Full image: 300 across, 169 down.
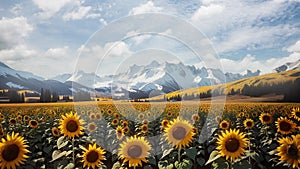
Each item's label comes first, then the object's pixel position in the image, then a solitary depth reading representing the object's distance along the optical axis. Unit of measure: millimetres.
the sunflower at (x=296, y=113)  4930
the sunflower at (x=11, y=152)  3078
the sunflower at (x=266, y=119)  5152
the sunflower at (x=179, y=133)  3453
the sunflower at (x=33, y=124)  5721
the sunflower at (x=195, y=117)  6422
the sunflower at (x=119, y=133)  5387
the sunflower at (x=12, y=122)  6426
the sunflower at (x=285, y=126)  4270
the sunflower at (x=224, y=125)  5712
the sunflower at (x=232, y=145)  3047
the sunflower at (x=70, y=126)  3572
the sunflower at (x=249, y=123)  5198
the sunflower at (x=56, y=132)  5383
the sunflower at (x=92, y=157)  3281
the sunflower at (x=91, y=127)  5738
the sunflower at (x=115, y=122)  6792
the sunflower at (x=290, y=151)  3264
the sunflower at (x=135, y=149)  3324
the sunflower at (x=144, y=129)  5926
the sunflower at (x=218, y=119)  6760
